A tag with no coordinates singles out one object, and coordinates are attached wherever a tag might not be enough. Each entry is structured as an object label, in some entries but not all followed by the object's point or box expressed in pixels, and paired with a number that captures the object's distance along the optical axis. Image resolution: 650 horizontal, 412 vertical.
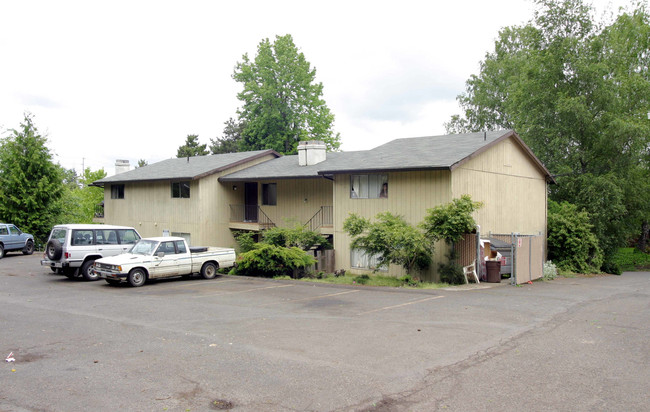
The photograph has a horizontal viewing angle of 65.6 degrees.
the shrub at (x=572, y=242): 26.23
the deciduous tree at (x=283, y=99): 47.19
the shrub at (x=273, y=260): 20.67
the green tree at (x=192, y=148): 63.03
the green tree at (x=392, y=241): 18.41
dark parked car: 27.97
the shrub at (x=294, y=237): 22.75
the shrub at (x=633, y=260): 36.56
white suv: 18.91
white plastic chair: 18.73
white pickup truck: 17.41
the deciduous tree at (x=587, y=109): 30.06
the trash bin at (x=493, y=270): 19.09
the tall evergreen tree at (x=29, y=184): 33.84
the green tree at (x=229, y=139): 62.47
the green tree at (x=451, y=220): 18.05
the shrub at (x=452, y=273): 18.83
